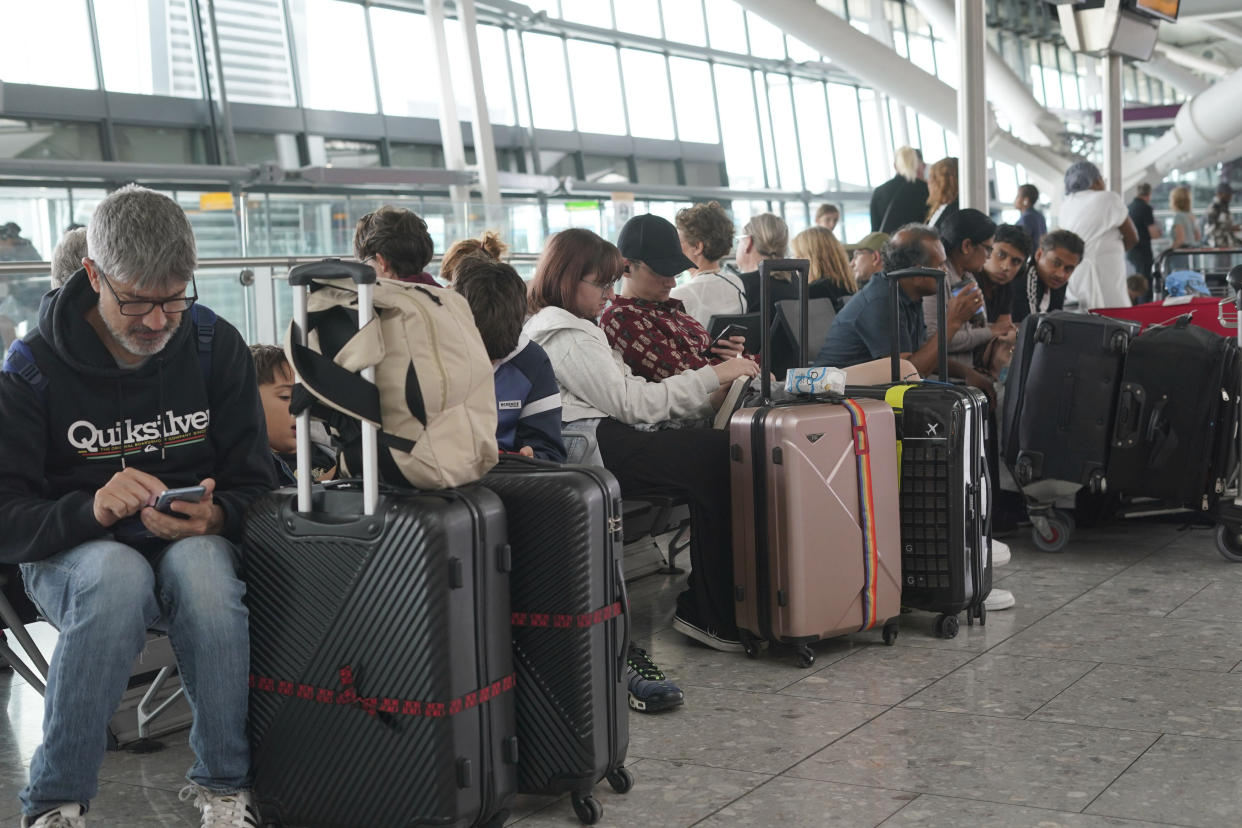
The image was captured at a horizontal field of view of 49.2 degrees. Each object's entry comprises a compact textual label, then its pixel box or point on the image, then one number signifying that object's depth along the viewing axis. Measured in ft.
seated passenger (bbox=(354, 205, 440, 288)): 12.60
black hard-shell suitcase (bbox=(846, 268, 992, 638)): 12.54
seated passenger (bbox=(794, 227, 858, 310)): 18.88
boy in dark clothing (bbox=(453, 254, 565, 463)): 10.17
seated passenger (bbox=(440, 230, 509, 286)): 13.85
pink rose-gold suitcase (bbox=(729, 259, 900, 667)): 11.48
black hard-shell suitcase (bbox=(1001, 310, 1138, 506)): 15.72
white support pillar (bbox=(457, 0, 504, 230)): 48.21
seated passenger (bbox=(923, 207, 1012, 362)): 17.94
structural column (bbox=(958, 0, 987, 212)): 27.66
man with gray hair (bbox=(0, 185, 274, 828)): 7.52
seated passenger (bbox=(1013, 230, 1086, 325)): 19.80
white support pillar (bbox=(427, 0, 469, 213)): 52.26
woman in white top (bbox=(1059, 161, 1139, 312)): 26.84
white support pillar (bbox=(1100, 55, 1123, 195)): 34.88
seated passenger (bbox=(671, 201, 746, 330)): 16.76
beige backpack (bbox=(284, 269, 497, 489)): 7.54
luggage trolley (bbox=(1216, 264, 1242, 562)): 15.67
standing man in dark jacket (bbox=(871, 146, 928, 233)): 27.45
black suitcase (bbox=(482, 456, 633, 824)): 8.14
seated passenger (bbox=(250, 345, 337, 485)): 11.16
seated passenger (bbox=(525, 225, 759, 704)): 11.82
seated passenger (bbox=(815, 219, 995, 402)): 14.60
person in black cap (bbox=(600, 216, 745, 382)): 12.87
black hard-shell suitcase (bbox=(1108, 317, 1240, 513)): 15.57
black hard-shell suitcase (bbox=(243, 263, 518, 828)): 7.45
